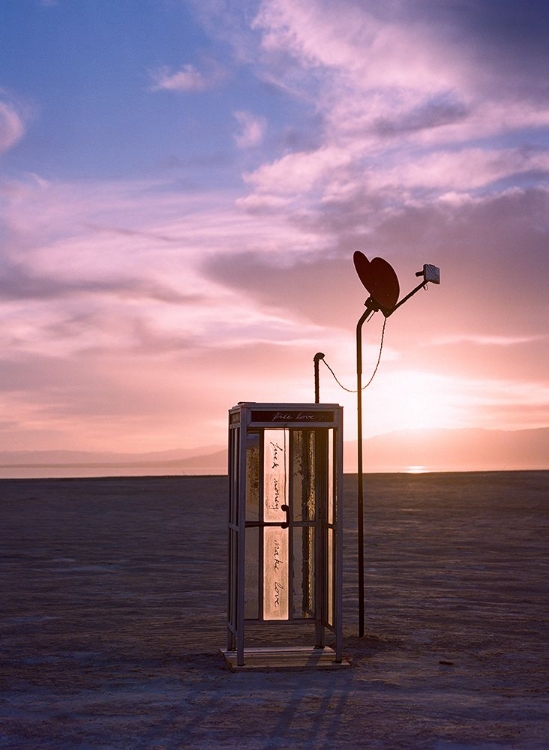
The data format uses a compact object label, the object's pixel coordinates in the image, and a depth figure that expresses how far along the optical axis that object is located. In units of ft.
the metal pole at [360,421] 36.96
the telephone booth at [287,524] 33.73
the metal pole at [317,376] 38.22
